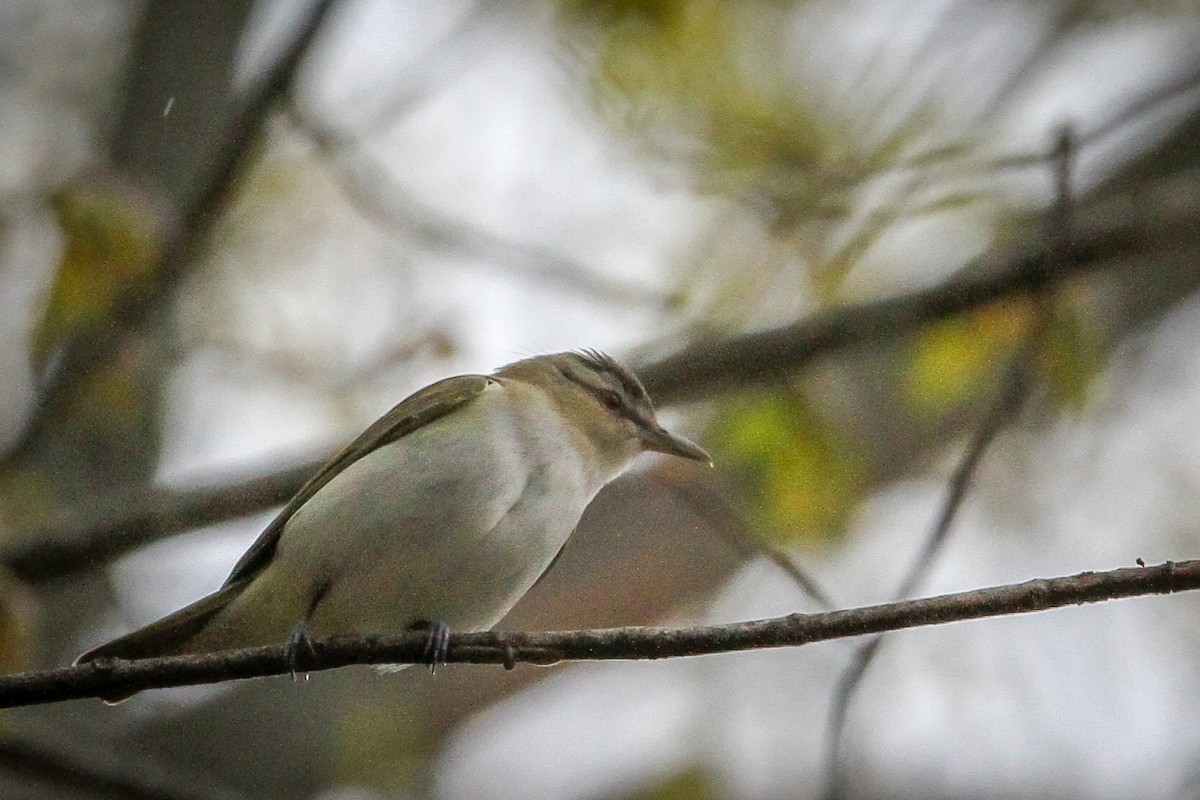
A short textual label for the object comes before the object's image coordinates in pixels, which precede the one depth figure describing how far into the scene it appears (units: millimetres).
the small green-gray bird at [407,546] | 7109
